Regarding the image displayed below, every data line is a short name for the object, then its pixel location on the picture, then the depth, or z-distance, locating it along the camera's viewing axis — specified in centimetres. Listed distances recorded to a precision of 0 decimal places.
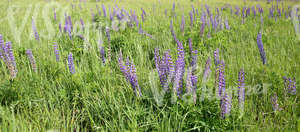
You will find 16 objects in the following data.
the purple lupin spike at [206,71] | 198
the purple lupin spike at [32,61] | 256
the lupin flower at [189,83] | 178
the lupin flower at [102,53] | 302
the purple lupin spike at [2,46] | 243
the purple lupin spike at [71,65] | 246
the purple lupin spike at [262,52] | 264
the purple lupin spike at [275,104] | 201
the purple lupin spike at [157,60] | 210
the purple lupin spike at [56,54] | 297
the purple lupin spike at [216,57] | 247
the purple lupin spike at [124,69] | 211
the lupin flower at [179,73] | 185
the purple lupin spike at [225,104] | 169
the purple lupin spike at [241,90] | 182
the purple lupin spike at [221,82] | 172
